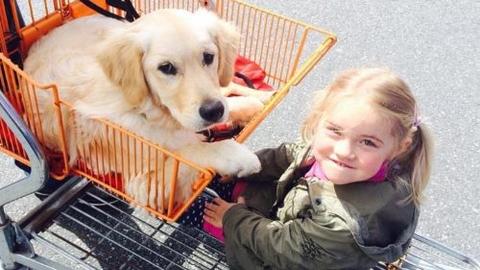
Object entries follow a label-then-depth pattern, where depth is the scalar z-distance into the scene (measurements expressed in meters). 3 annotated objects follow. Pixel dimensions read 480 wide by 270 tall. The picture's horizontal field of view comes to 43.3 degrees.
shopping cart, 1.28
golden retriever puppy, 1.29
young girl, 1.26
